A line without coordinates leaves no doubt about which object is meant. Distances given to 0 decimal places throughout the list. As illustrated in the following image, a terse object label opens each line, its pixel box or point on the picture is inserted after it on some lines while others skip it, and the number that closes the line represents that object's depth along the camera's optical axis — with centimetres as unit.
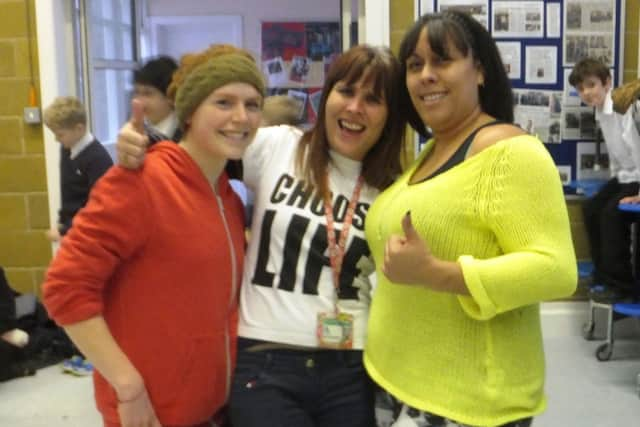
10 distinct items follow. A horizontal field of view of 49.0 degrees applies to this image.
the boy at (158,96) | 180
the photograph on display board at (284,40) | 615
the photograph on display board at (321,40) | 614
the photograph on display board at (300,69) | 597
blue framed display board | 396
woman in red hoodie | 130
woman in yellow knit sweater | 121
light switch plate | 401
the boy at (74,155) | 341
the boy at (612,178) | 377
